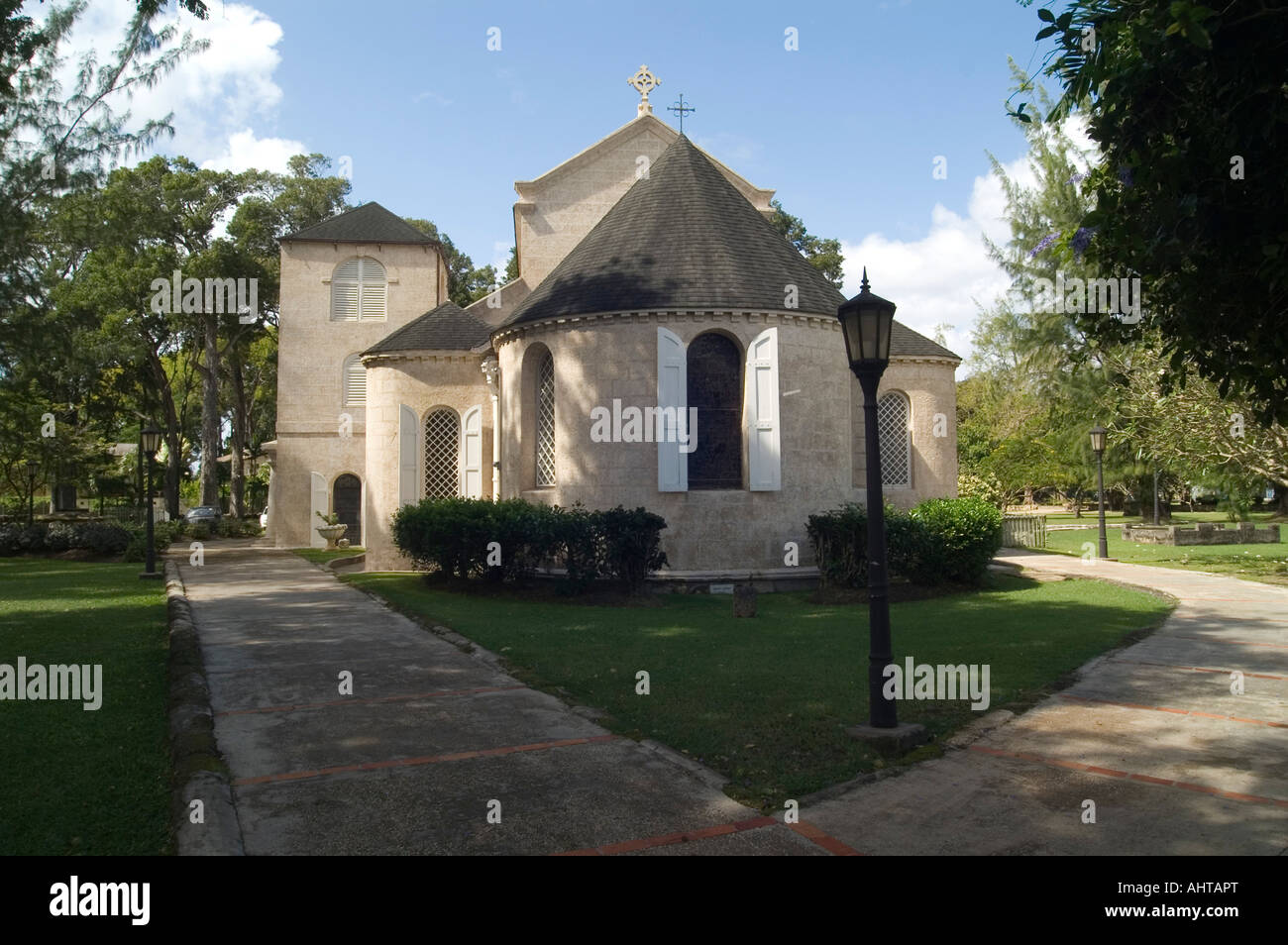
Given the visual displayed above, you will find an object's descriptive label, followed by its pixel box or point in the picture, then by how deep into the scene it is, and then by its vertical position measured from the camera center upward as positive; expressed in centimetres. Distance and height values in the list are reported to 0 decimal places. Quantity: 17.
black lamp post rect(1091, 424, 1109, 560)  2548 +121
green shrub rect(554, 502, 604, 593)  1662 -104
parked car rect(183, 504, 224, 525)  4293 -90
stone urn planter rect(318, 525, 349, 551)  3266 -141
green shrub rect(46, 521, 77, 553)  3028 -133
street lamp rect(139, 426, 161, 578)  2241 +136
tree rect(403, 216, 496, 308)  5838 +1485
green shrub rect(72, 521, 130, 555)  2967 -138
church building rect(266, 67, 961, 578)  1852 +232
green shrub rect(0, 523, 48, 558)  3055 -143
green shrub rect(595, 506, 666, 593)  1650 -98
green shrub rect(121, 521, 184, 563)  2909 -150
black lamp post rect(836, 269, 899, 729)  734 +66
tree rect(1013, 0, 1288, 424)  507 +199
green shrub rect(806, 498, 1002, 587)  1712 -105
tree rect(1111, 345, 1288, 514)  2077 +136
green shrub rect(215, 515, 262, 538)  4172 -153
